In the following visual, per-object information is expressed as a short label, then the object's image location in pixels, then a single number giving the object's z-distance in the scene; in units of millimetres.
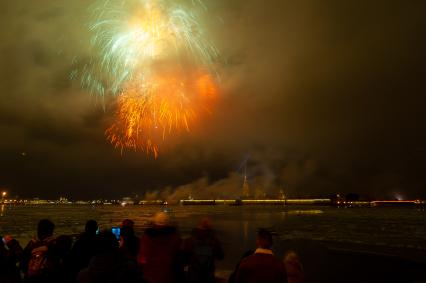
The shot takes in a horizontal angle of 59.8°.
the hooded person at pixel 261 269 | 4172
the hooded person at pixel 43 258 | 5145
